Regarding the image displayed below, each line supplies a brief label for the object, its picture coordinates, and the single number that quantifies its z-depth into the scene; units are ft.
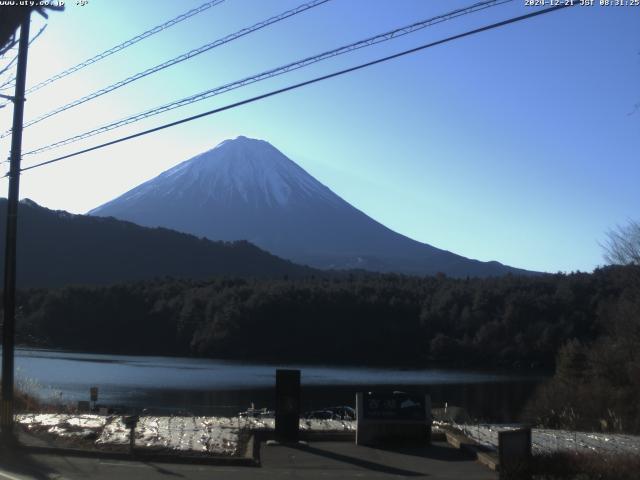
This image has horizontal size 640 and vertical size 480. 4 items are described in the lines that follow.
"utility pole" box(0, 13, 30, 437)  52.08
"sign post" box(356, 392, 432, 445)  47.32
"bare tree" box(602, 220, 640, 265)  130.72
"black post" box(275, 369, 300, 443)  47.42
